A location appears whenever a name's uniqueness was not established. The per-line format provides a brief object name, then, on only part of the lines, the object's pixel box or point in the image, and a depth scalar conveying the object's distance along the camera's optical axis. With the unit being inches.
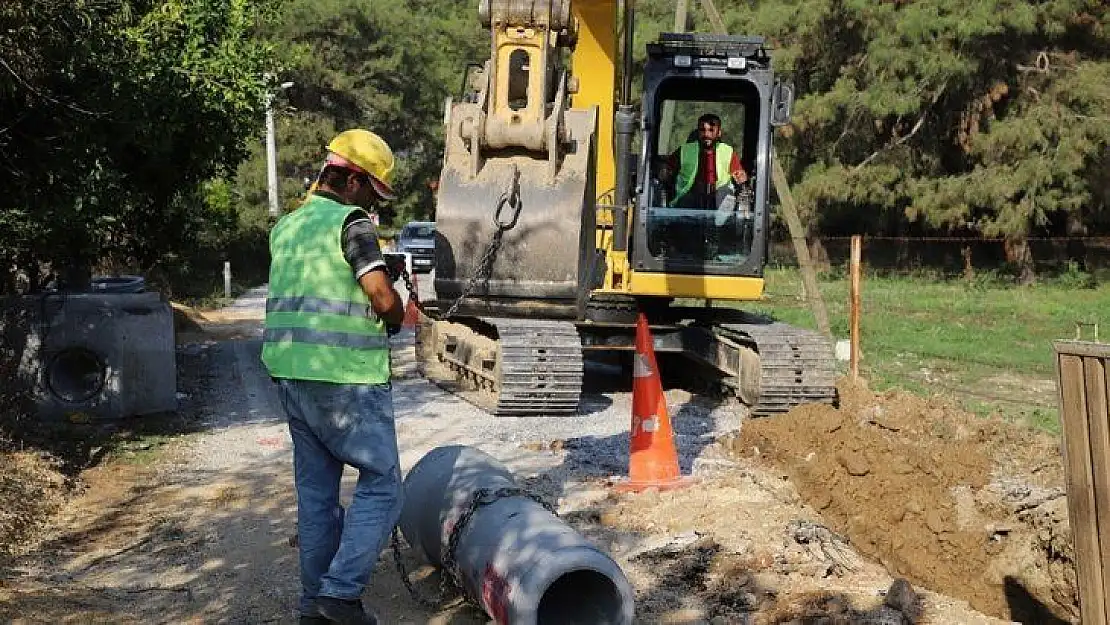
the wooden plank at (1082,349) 205.2
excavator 324.2
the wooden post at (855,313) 506.0
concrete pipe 192.4
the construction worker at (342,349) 196.9
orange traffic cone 328.8
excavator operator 462.9
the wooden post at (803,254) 633.0
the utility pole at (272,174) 1602.7
